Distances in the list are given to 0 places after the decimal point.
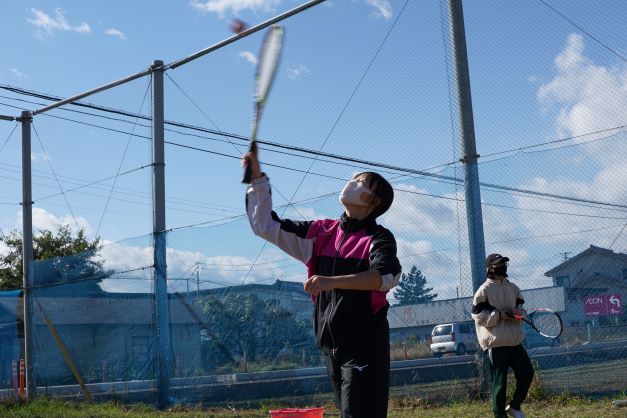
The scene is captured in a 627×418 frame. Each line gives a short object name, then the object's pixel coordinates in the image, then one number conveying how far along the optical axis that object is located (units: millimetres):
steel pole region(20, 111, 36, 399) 14789
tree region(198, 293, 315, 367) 11188
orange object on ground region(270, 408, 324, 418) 4793
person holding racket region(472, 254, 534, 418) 7906
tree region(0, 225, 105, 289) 28828
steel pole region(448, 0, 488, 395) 9586
